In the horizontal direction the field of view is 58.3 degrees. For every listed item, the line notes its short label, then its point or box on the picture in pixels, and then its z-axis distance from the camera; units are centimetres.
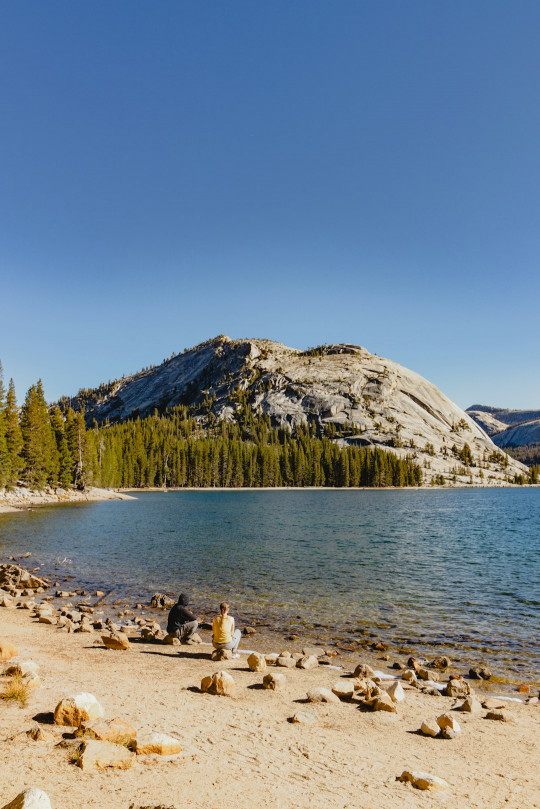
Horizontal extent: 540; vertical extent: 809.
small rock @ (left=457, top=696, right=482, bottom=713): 1342
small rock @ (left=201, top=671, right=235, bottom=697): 1345
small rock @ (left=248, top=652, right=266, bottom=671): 1647
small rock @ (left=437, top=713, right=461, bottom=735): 1161
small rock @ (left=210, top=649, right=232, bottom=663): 1788
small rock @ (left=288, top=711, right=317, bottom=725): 1163
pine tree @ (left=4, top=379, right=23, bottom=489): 8750
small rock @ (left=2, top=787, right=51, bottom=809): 636
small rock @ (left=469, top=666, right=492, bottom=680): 1675
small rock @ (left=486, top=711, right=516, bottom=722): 1289
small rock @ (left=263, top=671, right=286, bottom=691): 1437
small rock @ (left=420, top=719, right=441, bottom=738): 1150
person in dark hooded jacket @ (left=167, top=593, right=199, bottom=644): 2025
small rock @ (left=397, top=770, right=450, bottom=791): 859
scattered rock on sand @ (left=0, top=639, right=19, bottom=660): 1578
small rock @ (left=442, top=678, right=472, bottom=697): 1496
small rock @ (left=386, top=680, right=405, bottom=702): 1380
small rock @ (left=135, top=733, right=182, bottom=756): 899
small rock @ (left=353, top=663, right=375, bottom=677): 1628
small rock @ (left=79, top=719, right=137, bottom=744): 924
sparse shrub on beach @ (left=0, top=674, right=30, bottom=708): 1144
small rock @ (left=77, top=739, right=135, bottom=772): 827
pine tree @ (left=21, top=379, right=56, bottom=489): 9619
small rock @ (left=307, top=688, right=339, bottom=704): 1336
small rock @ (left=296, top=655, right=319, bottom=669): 1700
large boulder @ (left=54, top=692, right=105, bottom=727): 992
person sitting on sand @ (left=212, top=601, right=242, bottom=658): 1823
